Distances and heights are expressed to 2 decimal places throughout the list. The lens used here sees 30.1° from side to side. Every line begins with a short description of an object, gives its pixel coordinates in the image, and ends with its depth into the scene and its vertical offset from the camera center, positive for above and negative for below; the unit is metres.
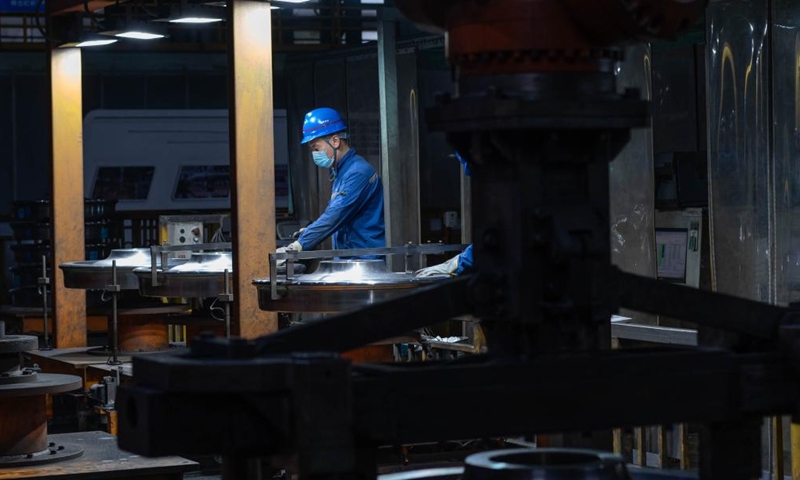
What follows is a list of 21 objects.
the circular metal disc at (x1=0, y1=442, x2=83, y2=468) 6.90 -1.10
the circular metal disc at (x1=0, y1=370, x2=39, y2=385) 6.99 -0.73
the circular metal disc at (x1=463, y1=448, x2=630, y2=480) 3.21 -0.56
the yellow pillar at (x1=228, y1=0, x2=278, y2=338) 9.56 +0.45
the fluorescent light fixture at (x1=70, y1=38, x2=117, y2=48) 11.81 +1.45
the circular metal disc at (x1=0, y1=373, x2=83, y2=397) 6.90 -0.78
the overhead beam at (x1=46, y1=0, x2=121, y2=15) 12.21 +1.82
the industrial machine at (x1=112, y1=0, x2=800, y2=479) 2.77 -0.25
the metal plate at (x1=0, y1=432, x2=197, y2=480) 6.59 -1.11
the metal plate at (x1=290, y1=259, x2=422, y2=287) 7.92 -0.33
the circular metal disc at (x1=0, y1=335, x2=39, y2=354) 6.98 -0.57
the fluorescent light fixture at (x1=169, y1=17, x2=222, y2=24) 10.16 +1.37
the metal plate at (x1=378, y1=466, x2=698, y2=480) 3.63 -0.65
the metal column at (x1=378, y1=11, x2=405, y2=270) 12.88 +0.71
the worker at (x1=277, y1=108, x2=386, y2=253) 9.58 +0.15
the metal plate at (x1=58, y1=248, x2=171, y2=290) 11.16 -0.37
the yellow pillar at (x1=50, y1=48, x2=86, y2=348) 13.47 +0.39
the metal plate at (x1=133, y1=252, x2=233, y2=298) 10.02 -0.42
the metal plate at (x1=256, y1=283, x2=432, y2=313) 7.82 -0.43
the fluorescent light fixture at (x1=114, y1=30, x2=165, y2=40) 10.95 +1.38
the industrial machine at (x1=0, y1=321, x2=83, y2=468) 6.94 -0.90
